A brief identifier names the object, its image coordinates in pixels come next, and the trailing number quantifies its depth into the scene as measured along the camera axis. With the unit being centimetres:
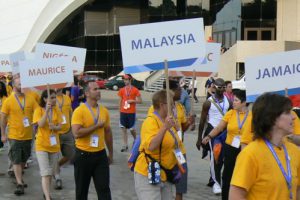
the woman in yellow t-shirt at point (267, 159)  336
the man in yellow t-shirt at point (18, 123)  827
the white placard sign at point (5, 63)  1627
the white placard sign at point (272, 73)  480
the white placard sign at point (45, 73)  777
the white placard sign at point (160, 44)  533
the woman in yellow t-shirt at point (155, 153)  527
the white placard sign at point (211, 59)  815
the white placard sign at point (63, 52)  1060
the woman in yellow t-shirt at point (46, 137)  744
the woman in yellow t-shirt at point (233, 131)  671
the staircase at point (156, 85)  3862
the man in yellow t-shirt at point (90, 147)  643
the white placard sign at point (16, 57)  1216
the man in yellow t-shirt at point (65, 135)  877
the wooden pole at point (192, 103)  704
